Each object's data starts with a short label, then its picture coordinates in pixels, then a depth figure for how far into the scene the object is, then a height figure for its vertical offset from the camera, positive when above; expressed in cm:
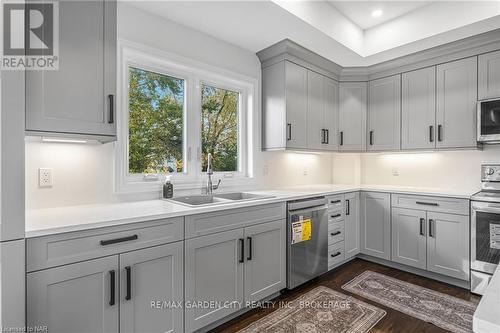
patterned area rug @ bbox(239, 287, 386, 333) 202 -124
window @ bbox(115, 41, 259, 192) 221 +44
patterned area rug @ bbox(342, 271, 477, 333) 212 -124
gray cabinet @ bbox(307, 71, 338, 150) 329 +70
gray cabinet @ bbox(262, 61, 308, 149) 296 +70
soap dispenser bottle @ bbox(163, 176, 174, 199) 231 -21
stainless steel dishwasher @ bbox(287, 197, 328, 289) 250 -75
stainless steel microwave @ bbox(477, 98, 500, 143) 269 +47
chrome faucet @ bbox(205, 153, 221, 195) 251 -12
